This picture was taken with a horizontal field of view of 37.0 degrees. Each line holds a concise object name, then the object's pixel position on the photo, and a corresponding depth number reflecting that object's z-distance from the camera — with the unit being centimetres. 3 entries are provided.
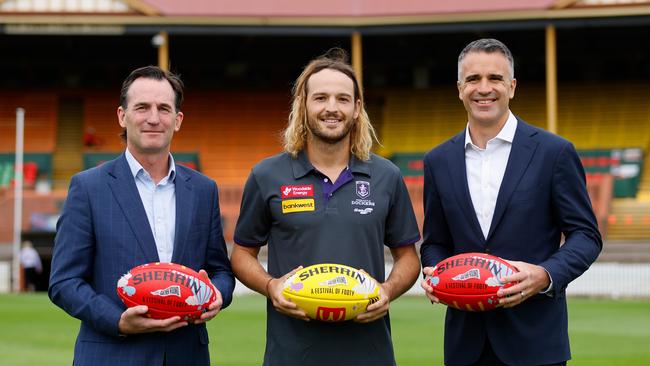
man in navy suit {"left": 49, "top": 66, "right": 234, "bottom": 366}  488
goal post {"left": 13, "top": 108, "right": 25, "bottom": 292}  2462
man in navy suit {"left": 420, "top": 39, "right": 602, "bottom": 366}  518
